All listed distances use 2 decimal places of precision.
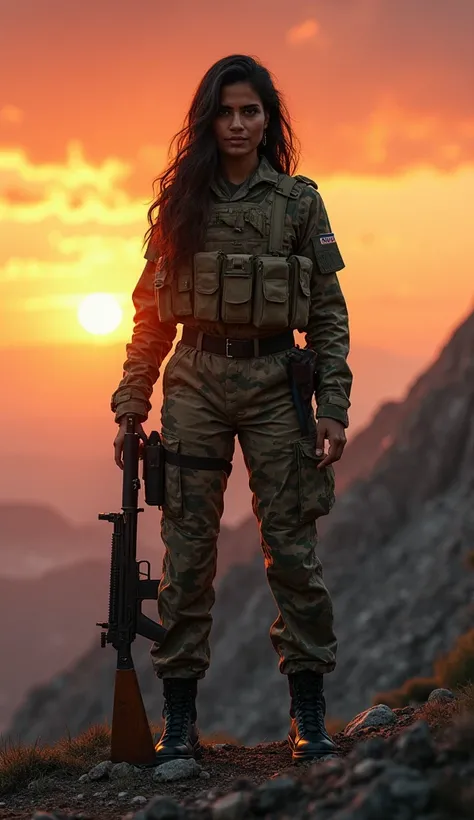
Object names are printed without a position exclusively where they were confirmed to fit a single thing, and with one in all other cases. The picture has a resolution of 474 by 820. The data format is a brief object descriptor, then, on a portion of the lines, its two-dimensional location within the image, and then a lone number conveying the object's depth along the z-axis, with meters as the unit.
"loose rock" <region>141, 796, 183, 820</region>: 3.96
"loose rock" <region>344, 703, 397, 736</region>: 6.30
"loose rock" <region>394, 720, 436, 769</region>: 3.72
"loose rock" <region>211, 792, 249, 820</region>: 3.90
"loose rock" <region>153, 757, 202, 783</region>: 5.41
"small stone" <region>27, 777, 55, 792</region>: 5.70
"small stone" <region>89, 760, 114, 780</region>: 5.62
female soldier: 5.58
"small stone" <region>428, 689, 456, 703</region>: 6.31
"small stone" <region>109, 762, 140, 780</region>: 5.54
